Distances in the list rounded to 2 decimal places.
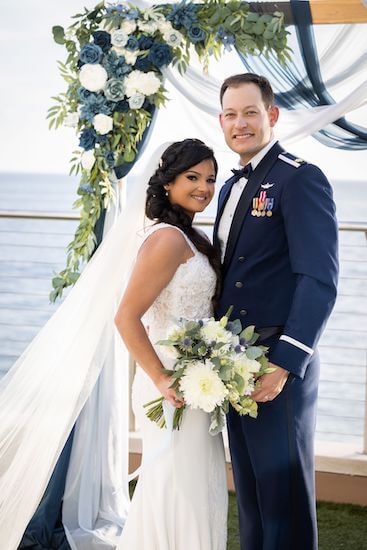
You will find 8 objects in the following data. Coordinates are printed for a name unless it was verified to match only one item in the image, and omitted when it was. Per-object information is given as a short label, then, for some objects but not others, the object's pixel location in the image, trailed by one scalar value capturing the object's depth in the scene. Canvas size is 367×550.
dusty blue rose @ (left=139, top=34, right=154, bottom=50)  3.52
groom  2.57
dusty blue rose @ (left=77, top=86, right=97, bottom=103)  3.56
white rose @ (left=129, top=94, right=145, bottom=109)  3.52
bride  2.72
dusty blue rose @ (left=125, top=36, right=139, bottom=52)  3.48
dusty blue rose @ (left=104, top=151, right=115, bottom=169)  3.60
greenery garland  3.47
